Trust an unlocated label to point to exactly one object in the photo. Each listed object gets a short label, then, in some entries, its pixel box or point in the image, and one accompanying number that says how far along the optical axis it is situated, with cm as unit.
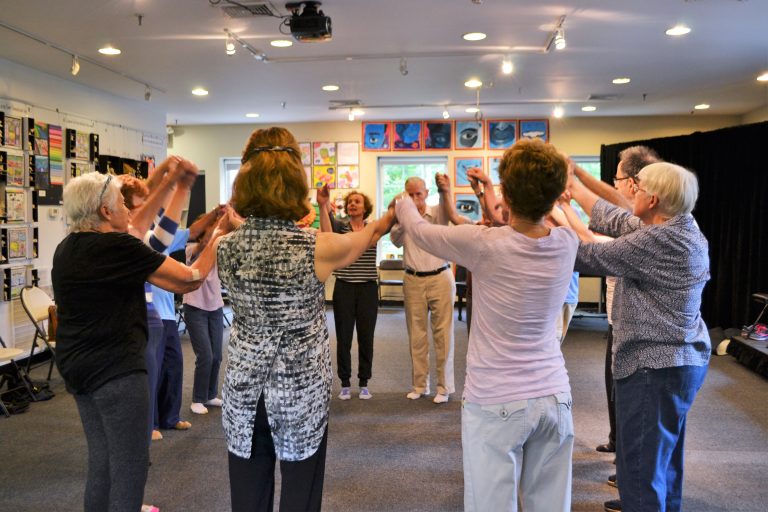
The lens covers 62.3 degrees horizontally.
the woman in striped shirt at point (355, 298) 494
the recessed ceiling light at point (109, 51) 553
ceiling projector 435
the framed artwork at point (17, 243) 606
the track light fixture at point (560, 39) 485
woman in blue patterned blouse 207
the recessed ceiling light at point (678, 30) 499
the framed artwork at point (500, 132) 1008
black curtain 754
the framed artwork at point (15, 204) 603
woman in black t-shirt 207
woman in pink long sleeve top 176
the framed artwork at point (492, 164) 1002
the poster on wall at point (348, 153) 1036
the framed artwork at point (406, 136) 1023
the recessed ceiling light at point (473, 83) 700
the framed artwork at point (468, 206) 1027
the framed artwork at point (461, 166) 1016
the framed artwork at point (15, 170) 604
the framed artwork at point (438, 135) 1019
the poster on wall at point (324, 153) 1038
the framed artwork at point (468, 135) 1014
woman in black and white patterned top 179
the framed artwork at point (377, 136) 1029
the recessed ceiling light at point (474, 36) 517
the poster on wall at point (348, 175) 1038
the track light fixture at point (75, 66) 543
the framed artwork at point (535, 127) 1004
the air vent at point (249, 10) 435
